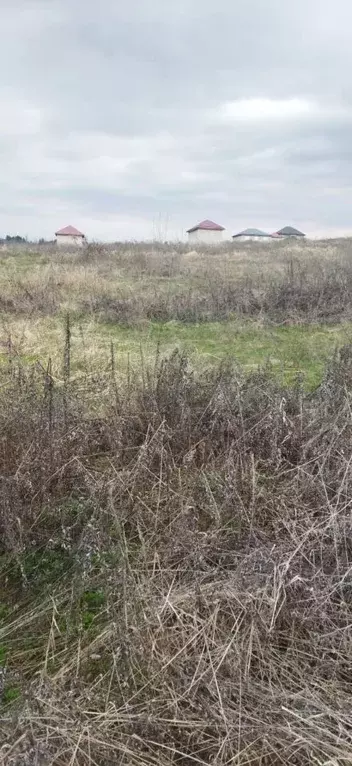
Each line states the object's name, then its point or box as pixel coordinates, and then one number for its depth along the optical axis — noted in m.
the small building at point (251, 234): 64.69
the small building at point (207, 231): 54.31
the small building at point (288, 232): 65.97
